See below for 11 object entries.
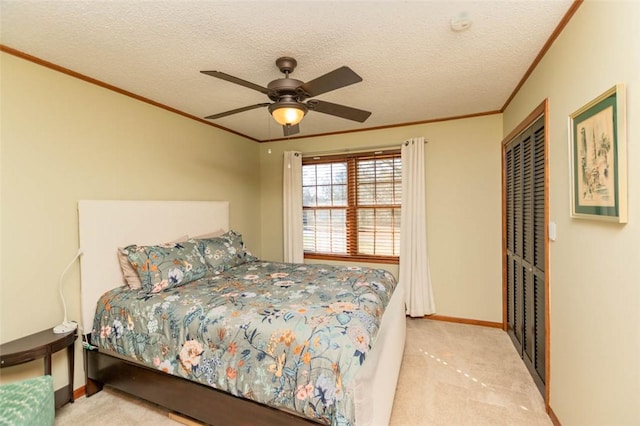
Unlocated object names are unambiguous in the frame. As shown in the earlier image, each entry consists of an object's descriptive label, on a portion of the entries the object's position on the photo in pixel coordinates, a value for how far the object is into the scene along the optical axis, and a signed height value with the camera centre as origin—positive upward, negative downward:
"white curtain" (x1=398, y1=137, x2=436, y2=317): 3.66 -0.33
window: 3.96 +0.08
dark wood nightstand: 1.80 -0.86
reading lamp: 2.08 -0.79
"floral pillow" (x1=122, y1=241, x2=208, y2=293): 2.35 -0.43
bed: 1.54 -0.75
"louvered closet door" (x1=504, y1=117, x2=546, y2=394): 2.23 -0.31
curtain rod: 3.84 +0.85
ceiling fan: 1.69 +0.76
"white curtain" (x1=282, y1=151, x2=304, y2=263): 4.32 +0.09
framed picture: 1.24 +0.24
